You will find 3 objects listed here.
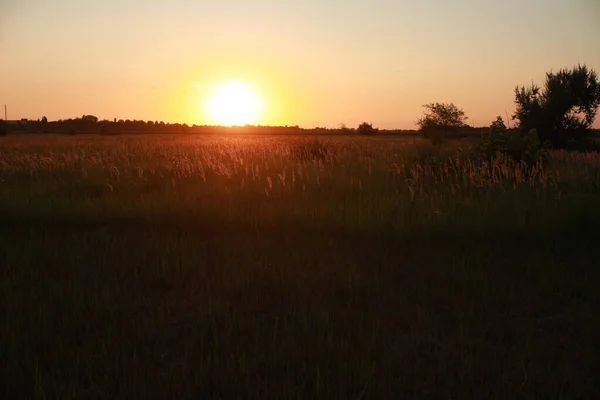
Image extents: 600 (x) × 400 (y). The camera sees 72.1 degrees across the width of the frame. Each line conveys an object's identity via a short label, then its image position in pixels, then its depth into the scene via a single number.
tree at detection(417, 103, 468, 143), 56.70
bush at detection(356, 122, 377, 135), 82.54
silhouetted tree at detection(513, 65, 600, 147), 28.96
